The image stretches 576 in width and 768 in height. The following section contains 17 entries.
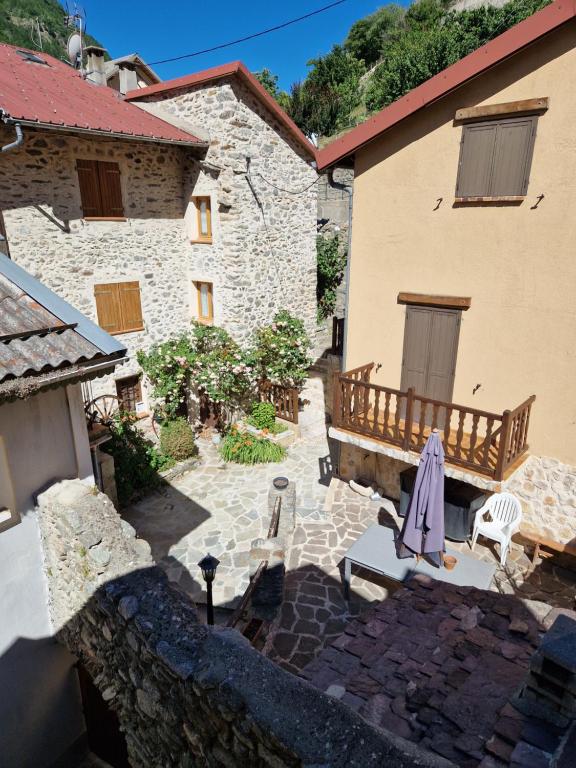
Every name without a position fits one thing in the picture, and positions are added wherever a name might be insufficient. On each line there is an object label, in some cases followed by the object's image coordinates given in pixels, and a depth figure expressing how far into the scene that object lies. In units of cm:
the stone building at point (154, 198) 1052
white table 708
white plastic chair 840
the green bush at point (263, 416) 1384
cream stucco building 732
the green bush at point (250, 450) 1256
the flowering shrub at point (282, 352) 1383
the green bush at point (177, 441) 1233
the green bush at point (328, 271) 1772
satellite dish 1320
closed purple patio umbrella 739
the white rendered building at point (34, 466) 437
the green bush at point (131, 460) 1096
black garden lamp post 635
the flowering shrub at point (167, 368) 1311
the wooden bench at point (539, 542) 828
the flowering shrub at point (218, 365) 1310
